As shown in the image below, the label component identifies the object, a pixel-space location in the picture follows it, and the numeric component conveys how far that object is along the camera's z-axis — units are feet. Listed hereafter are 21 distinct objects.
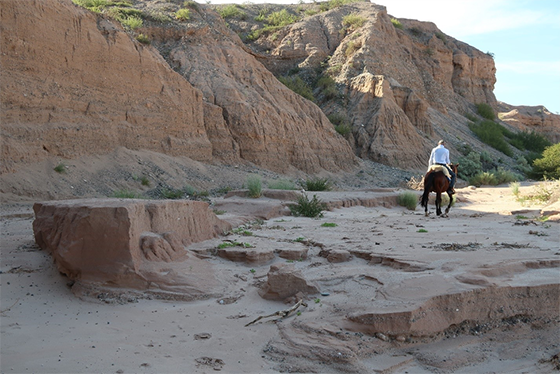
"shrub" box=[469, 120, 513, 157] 129.49
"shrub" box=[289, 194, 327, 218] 38.88
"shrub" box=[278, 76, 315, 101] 99.19
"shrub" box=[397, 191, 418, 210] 52.32
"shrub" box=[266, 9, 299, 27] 129.55
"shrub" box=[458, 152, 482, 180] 98.70
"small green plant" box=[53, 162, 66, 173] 44.60
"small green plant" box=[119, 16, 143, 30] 69.48
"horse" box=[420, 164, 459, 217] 43.62
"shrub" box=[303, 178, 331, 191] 58.08
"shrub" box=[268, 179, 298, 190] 55.72
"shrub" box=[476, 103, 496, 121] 155.63
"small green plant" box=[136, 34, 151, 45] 67.10
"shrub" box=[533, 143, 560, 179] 96.43
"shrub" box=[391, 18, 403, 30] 148.05
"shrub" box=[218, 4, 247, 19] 133.18
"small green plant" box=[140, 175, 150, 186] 50.47
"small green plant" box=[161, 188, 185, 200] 48.49
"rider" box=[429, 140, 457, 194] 44.91
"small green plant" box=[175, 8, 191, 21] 78.23
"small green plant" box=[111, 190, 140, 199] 41.52
